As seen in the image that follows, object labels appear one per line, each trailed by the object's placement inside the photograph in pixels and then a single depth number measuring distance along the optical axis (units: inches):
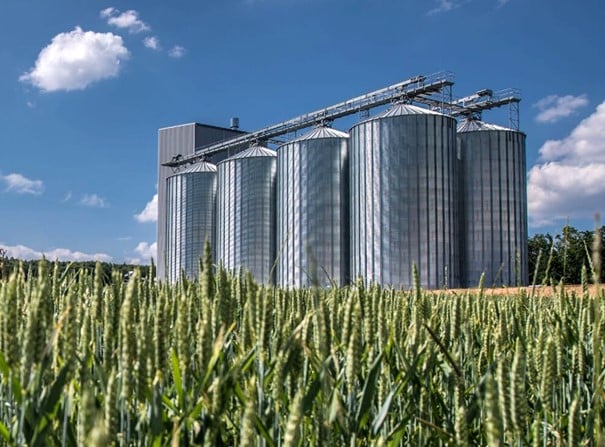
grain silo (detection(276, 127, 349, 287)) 1226.0
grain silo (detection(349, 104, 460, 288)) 1131.9
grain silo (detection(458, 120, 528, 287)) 1205.7
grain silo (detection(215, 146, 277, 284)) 1382.9
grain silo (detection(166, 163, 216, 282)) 1583.4
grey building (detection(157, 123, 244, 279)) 1915.6
